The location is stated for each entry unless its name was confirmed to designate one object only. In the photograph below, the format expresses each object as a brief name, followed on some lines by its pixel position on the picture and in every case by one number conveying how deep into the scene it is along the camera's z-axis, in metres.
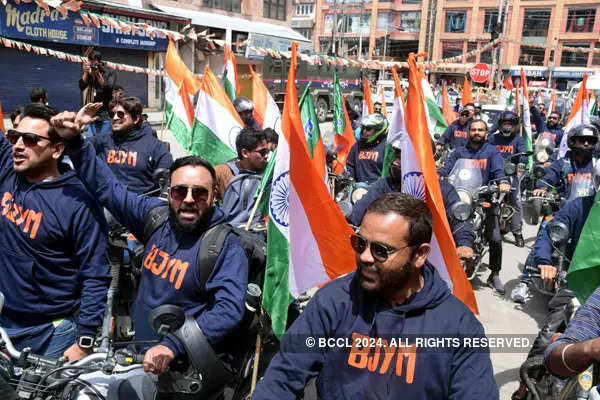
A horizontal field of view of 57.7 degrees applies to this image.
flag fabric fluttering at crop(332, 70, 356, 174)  8.86
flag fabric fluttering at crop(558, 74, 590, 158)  10.75
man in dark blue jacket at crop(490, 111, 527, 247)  8.82
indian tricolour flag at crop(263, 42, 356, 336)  3.37
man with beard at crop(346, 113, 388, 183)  7.04
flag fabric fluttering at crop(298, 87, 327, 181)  4.75
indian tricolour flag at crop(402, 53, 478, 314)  3.14
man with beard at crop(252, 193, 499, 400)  2.04
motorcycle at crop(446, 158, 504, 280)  6.29
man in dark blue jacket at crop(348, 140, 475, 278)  4.52
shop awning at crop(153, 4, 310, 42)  27.37
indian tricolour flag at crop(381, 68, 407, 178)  4.75
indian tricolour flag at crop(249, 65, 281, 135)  8.38
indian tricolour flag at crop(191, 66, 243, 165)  6.27
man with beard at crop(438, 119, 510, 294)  6.55
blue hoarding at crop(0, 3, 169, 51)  18.34
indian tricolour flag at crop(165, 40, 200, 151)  7.44
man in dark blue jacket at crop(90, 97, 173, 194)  5.39
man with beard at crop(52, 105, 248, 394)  2.67
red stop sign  20.19
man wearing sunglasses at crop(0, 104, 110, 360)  2.96
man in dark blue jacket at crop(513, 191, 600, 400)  3.85
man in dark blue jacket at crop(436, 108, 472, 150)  10.19
